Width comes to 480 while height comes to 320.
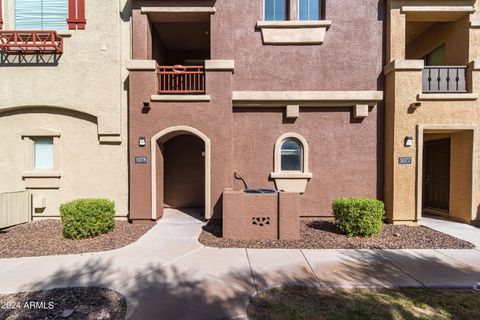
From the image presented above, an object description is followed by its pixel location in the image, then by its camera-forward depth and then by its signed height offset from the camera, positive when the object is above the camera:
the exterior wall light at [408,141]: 7.77 +0.49
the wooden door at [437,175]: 8.94 -0.74
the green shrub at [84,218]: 6.30 -1.72
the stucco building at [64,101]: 8.10 +1.86
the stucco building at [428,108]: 7.75 +1.60
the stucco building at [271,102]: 7.87 +1.84
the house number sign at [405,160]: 7.81 -0.14
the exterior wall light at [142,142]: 7.87 +0.44
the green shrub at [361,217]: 6.50 -1.70
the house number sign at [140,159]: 7.90 -0.13
